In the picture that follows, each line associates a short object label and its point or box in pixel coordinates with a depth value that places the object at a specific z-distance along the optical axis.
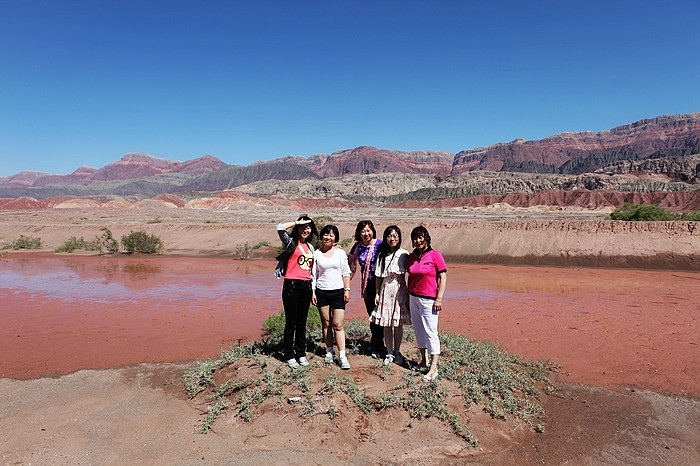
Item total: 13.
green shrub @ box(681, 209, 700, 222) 22.34
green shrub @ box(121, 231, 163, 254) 23.27
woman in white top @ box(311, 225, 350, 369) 4.81
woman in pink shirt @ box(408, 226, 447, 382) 4.66
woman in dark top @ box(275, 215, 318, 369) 4.83
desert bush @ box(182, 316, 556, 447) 4.21
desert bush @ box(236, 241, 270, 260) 22.00
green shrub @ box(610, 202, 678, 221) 22.23
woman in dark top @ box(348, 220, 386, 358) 5.21
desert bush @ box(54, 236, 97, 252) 24.59
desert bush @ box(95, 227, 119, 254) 23.73
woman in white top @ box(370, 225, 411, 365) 4.95
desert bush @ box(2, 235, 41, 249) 26.13
